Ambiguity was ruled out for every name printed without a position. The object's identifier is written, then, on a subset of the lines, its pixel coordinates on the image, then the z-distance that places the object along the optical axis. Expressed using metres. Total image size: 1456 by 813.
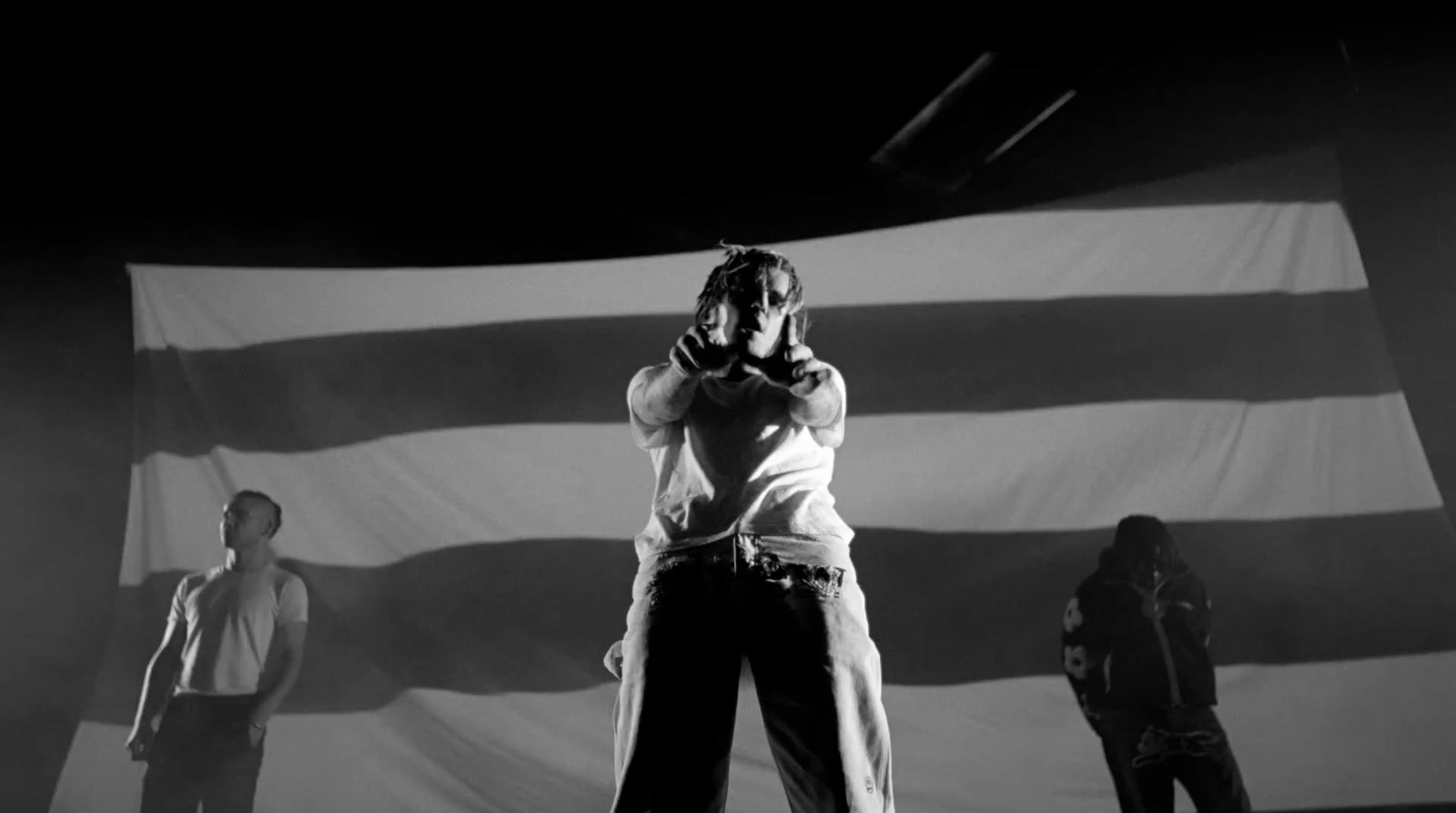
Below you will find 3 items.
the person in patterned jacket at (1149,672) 2.82
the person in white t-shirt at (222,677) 3.00
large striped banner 3.01
